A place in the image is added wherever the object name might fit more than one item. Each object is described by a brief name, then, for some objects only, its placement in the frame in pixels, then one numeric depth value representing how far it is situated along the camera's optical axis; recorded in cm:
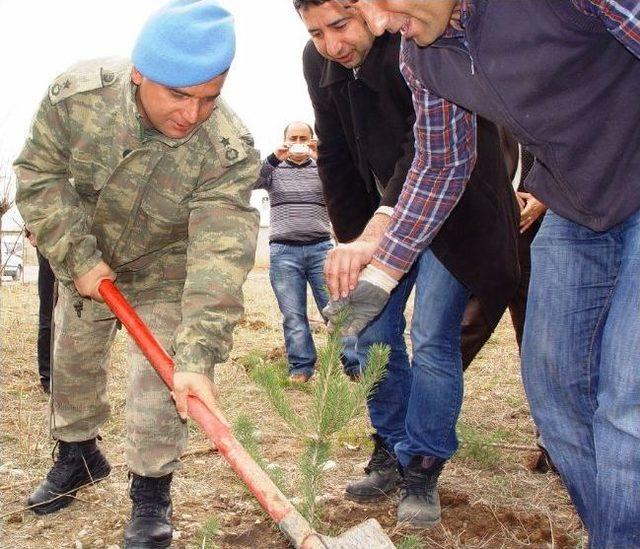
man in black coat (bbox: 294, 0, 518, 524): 274
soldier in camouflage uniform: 249
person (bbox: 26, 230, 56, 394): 498
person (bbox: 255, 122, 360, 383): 615
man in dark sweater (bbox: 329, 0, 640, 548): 169
